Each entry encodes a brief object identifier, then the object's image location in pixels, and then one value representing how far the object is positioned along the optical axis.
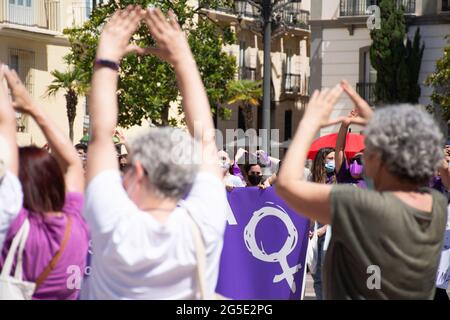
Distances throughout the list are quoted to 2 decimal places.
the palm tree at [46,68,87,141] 34.75
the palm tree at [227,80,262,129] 40.59
